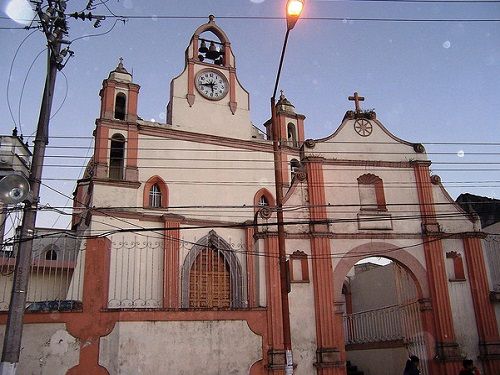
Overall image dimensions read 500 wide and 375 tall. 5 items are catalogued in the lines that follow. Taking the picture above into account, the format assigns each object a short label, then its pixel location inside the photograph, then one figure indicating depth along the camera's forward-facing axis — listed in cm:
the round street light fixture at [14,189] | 919
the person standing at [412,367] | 1245
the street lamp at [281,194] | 1007
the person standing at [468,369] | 1179
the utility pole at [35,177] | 873
